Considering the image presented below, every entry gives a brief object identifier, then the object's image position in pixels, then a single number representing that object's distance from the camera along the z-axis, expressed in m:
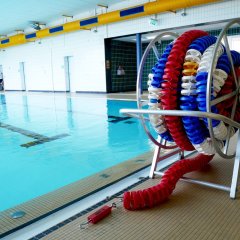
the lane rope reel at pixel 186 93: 1.74
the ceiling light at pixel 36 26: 14.55
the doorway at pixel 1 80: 22.25
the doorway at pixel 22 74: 19.58
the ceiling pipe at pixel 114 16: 9.01
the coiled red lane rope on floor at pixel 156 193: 1.79
